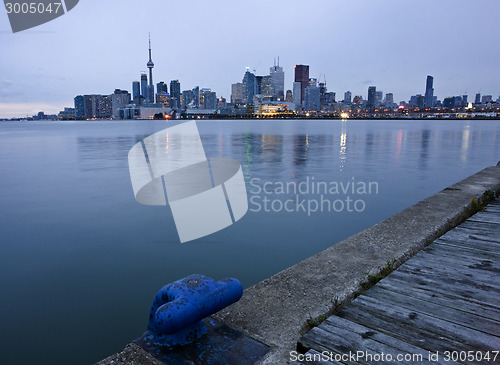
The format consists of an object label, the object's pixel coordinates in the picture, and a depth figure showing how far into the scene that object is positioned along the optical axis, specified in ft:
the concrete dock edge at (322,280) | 13.21
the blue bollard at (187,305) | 11.41
